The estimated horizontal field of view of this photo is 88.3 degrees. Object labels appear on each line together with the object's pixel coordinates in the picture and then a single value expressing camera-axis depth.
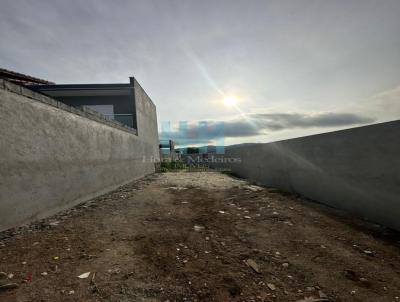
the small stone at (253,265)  2.08
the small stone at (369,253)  2.37
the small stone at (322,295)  1.68
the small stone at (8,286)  1.75
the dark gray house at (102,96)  10.62
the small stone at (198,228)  3.24
